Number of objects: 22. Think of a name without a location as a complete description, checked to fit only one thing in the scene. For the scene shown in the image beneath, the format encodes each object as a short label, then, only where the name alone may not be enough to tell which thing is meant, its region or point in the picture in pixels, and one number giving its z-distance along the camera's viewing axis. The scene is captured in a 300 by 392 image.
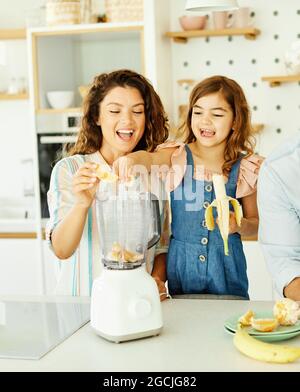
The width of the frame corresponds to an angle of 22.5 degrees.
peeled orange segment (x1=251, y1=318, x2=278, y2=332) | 1.66
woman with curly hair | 2.11
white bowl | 4.06
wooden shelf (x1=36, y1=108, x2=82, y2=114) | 4.04
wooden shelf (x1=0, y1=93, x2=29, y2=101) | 4.26
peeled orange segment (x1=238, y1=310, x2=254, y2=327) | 1.69
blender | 1.67
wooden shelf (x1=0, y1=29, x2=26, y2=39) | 4.21
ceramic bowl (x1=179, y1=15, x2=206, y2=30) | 4.07
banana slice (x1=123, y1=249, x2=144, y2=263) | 1.75
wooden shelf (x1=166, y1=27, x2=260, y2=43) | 3.98
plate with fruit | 1.63
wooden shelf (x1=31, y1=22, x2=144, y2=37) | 3.91
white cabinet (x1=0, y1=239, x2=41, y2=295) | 4.12
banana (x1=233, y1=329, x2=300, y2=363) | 1.50
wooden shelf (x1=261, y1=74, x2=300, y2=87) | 3.94
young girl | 2.22
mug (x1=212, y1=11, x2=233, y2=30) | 4.03
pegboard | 4.10
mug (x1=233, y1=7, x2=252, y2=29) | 4.00
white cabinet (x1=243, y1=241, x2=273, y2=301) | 3.84
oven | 4.08
